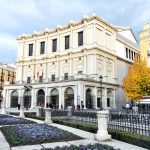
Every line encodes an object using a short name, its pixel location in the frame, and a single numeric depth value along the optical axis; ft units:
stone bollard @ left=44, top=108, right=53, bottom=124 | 44.98
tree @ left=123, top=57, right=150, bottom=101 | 87.07
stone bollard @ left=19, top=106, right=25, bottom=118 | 64.76
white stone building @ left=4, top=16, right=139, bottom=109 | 102.04
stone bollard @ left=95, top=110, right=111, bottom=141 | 24.77
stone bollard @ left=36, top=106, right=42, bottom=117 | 60.61
